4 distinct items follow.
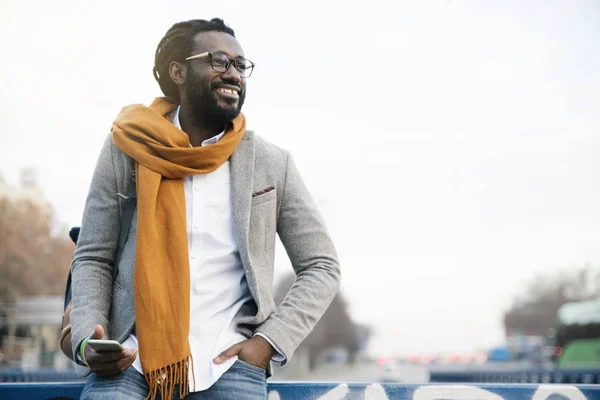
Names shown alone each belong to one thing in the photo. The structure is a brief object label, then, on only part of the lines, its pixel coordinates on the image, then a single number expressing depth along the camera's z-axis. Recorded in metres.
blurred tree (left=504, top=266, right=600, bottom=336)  86.31
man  2.81
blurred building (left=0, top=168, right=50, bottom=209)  60.48
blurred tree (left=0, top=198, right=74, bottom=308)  49.28
